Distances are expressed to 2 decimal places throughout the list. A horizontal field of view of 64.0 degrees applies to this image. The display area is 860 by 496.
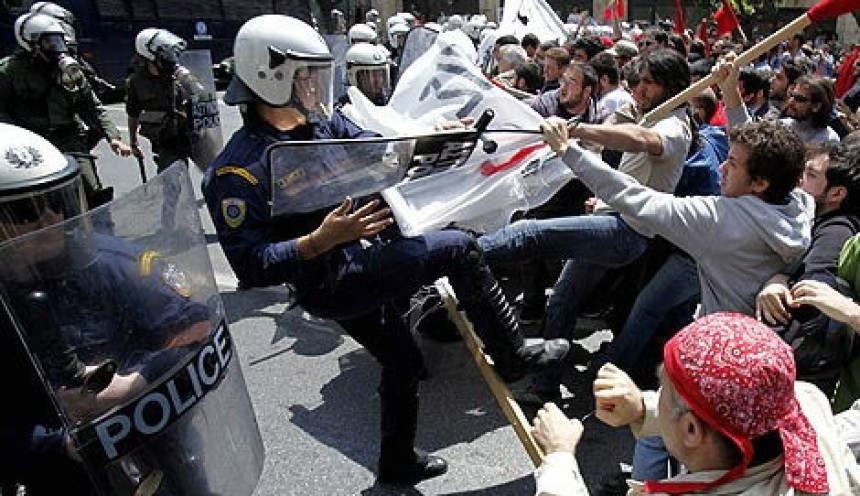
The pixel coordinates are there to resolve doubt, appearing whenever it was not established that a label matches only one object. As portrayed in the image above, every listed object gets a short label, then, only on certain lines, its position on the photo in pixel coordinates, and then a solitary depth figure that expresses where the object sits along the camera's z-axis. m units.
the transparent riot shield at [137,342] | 1.27
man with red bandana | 1.23
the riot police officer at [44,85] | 5.08
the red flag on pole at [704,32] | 10.36
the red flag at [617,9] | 9.80
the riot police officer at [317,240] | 2.23
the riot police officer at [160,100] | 5.89
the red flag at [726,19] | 7.25
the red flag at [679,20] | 8.34
